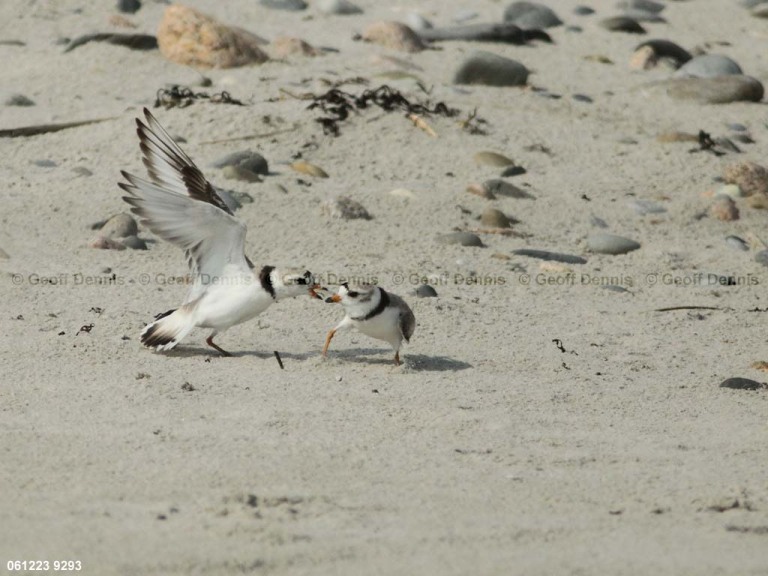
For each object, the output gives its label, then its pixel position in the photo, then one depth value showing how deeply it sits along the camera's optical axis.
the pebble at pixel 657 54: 19.84
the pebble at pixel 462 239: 14.14
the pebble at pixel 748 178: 15.91
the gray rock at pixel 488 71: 18.14
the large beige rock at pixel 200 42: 17.95
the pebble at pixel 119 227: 13.75
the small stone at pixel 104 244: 13.42
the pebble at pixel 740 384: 10.45
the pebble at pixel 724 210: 15.33
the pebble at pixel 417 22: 20.28
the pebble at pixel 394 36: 19.34
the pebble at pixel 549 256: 14.01
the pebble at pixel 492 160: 15.95
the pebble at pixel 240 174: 14.92
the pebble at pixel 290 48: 18.61
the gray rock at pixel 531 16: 21.19
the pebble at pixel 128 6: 20.02
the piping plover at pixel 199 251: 10.44
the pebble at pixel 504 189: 15.37
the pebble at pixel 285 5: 20.95
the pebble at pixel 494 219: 14.64
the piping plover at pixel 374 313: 10.33
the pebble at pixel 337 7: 21.08
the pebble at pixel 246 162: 15.11
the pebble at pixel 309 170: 15.31
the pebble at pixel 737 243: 14.72
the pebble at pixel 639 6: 22.70
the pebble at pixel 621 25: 21.48
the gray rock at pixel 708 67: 19.14
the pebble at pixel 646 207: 15.44
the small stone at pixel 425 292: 12.66
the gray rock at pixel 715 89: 18.48
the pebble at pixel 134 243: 13.52
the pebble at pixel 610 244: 14.42
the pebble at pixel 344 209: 14.42
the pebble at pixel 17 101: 16.72
